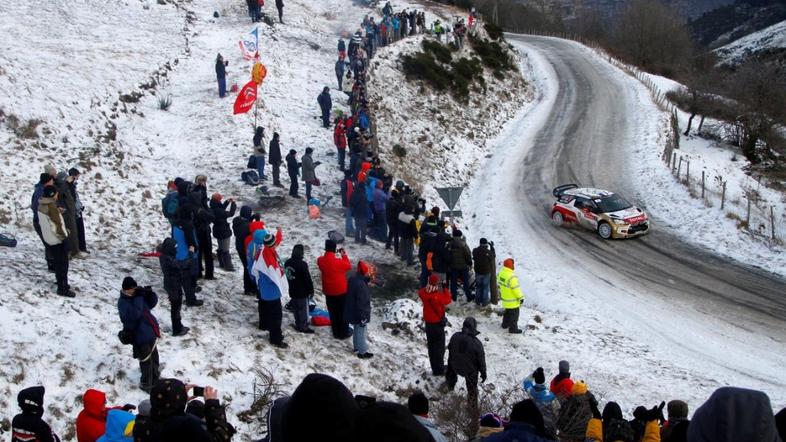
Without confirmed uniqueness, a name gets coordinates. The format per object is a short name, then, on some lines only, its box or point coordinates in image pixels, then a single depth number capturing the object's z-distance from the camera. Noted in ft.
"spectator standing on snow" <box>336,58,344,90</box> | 92.95
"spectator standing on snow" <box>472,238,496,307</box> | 47.91
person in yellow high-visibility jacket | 44.19
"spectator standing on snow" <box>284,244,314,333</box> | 35.68
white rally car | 65.41
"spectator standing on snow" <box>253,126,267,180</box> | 65.41
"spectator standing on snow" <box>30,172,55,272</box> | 34.71
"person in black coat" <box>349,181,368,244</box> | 55.31
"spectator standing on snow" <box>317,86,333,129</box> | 79.87
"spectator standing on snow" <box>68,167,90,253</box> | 43.47
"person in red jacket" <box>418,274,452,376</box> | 35.19
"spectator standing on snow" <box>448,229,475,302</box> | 47.11
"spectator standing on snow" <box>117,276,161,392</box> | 27.27
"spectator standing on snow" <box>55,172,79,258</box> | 39.45
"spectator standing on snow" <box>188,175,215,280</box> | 40.91
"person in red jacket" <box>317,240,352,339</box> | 36.22
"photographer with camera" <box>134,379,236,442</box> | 18.35
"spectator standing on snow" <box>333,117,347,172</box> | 69.72
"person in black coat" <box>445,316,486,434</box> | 32.12
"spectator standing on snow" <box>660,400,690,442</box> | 23.12
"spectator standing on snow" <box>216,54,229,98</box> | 82.01
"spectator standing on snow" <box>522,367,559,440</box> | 28.07
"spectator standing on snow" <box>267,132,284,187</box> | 64.44
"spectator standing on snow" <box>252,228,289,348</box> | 33.68
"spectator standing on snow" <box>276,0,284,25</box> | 113.50
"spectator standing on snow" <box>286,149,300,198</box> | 62.13
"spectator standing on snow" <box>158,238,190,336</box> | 32.76
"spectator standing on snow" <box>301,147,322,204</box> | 61.87
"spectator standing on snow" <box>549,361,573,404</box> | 29.55
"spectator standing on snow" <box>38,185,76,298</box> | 33.14
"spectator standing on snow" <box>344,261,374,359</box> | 35.14
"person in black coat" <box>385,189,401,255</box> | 54.13
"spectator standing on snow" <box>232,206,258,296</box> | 41.27
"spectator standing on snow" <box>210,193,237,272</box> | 43.47
